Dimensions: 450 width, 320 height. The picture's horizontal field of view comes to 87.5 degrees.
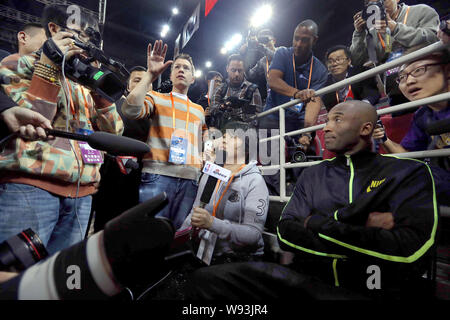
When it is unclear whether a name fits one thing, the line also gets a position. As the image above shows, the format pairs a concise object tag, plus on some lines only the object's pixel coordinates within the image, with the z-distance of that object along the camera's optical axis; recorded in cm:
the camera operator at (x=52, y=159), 89
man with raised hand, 183
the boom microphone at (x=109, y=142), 52
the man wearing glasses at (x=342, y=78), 227
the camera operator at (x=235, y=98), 296
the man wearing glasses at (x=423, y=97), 147
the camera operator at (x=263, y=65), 366
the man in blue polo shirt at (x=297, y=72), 266
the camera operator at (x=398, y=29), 210
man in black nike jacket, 94
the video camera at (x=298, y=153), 235
